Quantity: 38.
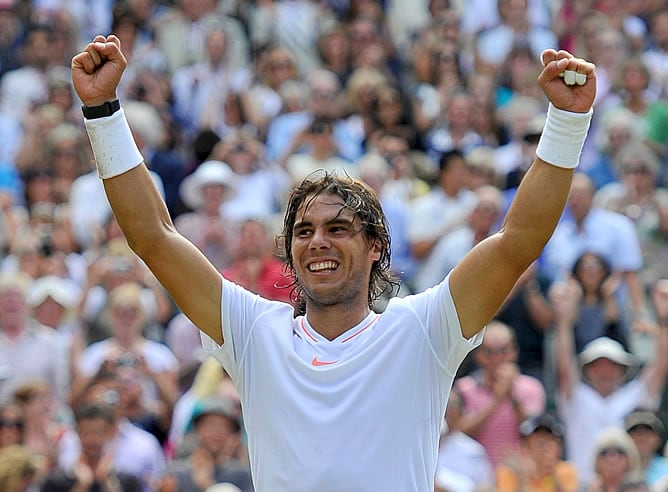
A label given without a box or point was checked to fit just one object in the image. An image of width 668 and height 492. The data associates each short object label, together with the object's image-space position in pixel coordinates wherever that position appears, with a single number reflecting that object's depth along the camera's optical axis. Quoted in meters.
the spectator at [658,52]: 26.34
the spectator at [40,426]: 17.33
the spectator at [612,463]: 16.80
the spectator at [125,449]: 17.14
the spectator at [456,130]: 24.27
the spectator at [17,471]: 16.42
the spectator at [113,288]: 19.87
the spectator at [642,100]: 24.66
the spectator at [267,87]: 25.48
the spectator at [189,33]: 27.23
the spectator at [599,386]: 18.31
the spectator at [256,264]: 19.72
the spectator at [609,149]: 23.44
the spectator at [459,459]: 17.09
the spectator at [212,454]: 16.52
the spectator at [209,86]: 25.52
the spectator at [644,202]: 21.66
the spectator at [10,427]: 17.14
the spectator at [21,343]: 18.81
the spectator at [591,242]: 20.80
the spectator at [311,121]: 24.30
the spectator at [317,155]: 23.09
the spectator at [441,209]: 21.89
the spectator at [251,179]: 22.56
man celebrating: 8.48
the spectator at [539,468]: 16.91
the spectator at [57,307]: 19.75
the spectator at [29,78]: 25.70
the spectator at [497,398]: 17.91
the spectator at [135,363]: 18.37
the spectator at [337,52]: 26.98
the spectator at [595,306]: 19.67
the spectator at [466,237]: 20.61
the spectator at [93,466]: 16.59
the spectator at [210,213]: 21.25
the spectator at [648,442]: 17.41
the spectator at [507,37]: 27.34
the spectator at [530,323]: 19.70
